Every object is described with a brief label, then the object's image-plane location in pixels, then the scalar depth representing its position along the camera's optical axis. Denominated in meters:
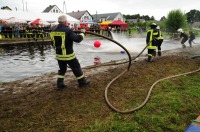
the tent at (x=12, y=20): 27.34
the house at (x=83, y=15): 73.60
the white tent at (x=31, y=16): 28.42
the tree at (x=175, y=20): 43.56
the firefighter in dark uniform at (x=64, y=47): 5.11
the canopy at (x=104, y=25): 42.86
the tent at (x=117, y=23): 41.06
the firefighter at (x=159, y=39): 10.16
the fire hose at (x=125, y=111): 4.28
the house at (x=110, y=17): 83.12
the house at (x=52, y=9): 78.14
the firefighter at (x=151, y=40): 9.65
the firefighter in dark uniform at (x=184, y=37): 18.09
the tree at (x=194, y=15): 140.75
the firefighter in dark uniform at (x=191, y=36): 18.64
